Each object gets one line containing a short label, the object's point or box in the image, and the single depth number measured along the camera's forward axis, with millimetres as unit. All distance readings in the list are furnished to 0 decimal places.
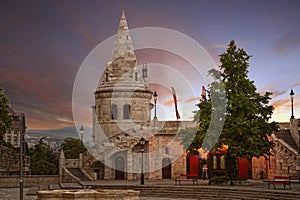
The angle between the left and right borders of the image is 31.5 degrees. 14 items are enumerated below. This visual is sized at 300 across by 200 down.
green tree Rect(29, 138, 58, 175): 57844
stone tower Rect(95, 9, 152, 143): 51844
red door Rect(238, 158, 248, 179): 43812
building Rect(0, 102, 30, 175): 44656
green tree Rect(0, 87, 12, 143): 50062
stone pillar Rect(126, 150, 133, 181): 45562
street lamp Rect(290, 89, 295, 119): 42856
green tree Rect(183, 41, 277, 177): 33469
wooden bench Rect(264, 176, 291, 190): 29016
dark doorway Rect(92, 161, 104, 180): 46406
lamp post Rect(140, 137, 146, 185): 37562
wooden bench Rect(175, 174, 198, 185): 36003
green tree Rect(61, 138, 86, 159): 68456
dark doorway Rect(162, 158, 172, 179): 46250
